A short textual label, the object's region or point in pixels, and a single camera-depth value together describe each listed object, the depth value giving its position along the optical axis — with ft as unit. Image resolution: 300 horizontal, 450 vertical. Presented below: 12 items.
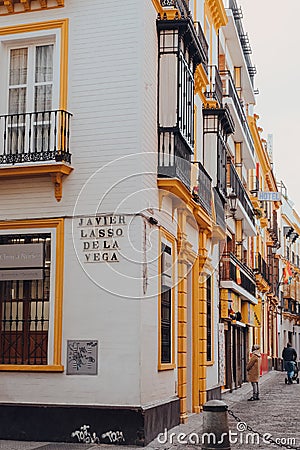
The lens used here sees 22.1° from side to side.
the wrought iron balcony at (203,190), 56.03
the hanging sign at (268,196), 119.03
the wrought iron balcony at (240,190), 88.41
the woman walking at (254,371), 73.87
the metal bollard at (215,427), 30.01
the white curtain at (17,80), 46.70
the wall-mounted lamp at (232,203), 86.17
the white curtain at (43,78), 45.88
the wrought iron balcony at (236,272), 80.33
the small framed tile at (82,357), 41.39
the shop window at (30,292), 42.86
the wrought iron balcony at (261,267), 126.25
